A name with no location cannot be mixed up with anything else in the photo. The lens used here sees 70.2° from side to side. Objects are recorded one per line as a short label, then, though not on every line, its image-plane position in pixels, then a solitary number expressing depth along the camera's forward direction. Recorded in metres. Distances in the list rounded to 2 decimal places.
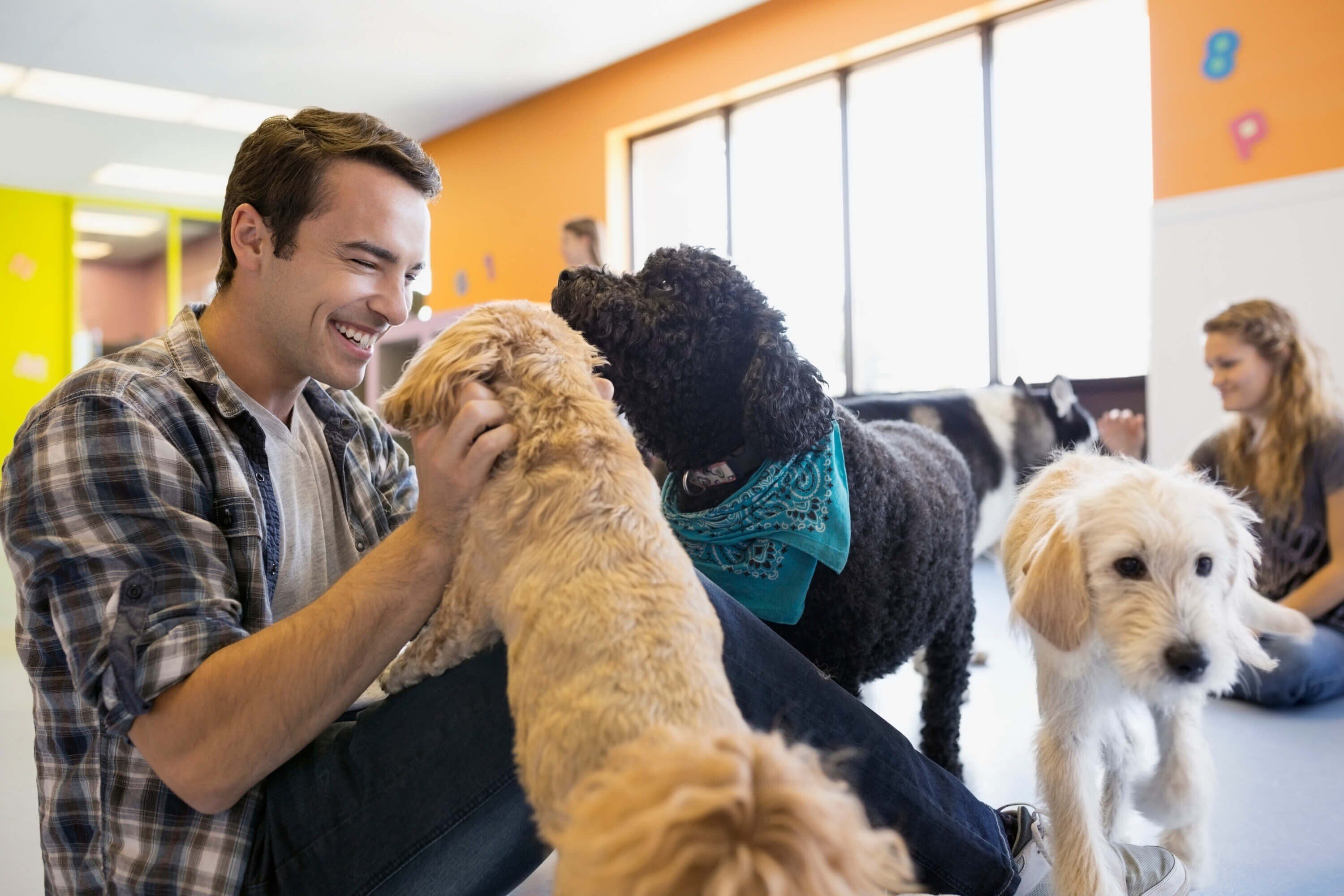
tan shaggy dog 0.67
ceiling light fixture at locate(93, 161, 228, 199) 9.29
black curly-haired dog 1.54
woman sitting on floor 2.46
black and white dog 3.38
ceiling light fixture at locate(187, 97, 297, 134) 7.70
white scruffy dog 1.29
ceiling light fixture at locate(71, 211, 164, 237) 10.18
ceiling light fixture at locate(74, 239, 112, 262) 10.24
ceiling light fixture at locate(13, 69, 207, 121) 7.09
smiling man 0.97
